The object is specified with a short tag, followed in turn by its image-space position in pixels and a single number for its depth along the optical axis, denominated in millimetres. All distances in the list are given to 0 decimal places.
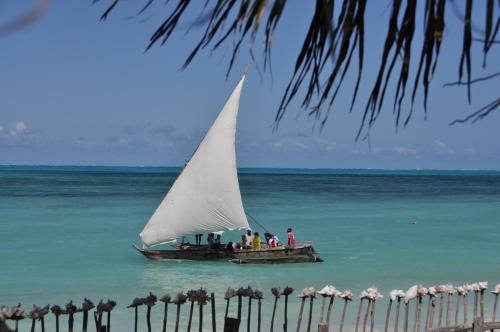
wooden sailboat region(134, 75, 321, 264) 41250
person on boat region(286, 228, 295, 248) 42250
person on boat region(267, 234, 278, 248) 41706
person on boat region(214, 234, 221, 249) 42406
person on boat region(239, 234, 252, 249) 41594
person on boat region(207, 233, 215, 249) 42406
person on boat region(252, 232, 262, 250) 41281
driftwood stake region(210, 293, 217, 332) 14828
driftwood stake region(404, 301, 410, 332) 15914
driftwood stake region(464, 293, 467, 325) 16378
